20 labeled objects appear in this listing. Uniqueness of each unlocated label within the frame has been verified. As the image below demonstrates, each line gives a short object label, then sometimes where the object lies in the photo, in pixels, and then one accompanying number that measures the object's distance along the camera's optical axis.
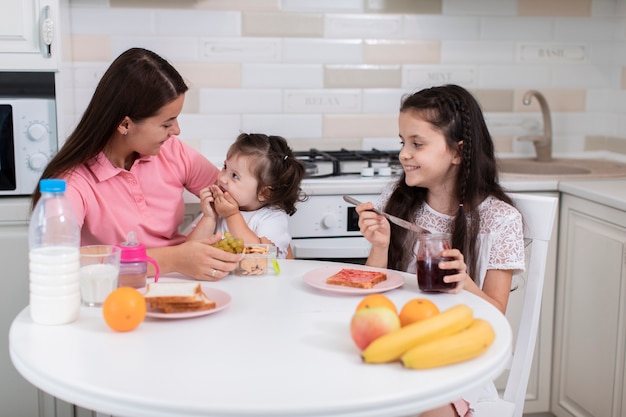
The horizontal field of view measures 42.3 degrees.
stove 2.62
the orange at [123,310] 1.37
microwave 2.50
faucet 3.22
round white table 1.13
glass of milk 1.53
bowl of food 1.82
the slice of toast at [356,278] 1.68
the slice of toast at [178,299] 1.48
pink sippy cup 1.66
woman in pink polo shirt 2.00
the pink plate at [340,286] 1.66
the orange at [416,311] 1.37
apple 1.29
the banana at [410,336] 1.25
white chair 1.84
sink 3.07
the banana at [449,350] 1.24
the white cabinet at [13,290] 2.46
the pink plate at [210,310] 1.46
